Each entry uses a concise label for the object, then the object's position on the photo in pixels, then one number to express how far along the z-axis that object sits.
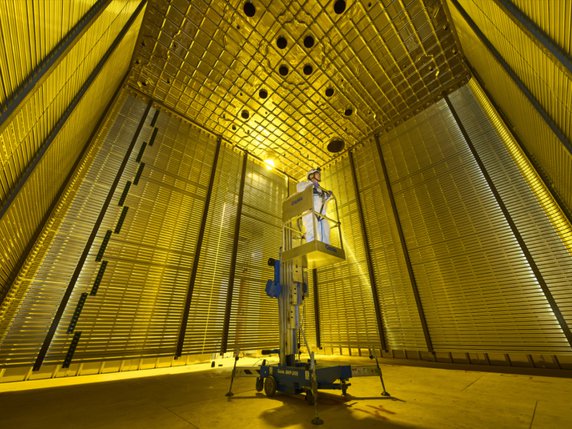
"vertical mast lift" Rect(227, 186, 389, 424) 3.67
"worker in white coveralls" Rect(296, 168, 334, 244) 4.64
